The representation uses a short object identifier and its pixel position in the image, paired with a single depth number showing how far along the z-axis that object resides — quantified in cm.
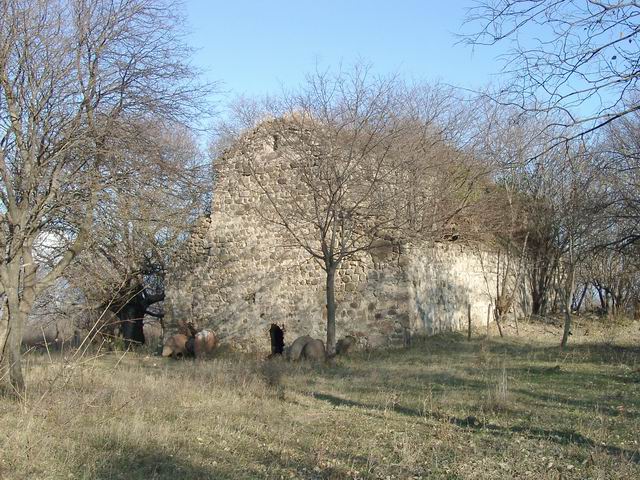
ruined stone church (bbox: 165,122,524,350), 1549
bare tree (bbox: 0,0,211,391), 866
